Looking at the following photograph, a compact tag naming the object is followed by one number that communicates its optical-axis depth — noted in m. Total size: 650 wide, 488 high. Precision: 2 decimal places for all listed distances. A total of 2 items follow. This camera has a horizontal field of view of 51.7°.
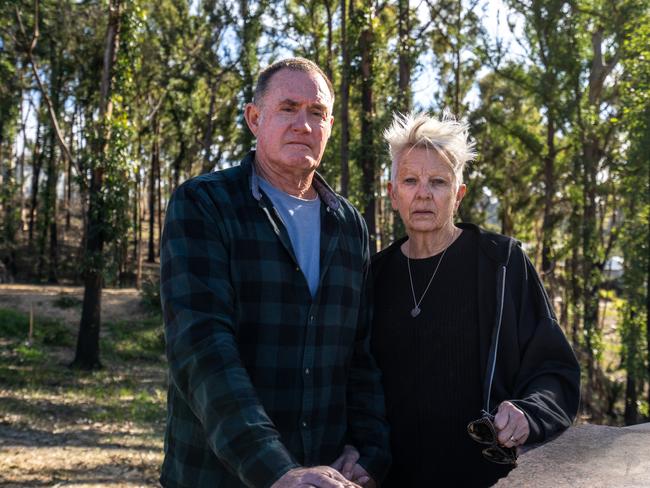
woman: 2.41
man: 1.78
